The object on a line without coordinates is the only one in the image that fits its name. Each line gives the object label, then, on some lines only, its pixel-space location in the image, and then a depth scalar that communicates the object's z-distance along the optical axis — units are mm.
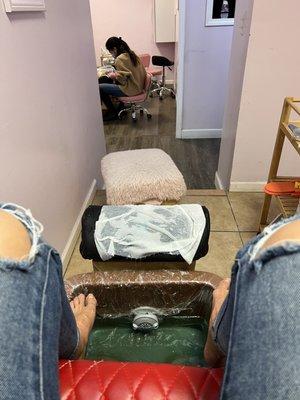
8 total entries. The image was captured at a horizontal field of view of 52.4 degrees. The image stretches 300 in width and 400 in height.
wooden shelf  1318
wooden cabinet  4965
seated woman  3719
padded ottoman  1436
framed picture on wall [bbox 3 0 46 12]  979
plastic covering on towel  968
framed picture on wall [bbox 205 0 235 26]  2822
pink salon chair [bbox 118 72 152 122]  3902
